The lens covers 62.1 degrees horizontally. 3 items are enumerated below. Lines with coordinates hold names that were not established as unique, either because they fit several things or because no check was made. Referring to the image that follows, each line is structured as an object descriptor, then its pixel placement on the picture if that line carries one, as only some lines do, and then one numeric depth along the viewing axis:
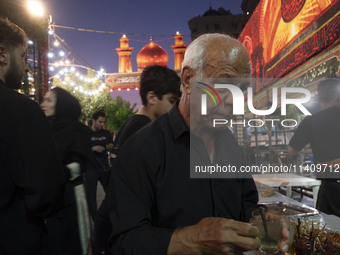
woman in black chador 2.59
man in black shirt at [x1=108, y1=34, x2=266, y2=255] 1.01
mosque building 23.64
